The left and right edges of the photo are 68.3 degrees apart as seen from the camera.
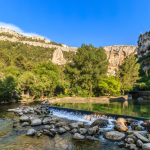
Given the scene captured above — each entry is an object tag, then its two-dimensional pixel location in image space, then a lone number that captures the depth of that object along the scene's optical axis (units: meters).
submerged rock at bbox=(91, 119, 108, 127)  7.90
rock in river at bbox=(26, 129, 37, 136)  6.31
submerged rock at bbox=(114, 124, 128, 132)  6.84
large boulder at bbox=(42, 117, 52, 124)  8.54
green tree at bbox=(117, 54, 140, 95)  35.58
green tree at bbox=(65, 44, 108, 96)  26.17
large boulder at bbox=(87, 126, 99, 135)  6.43
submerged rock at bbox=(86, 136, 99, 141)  5.82
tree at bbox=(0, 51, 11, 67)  42.03
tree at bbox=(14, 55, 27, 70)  46.78
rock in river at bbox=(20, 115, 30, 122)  8.97
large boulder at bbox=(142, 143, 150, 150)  4.52
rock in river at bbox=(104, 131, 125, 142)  5.74
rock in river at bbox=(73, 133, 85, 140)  5.92
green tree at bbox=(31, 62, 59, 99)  23.72
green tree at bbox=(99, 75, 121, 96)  24.90
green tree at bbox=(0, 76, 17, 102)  19.52
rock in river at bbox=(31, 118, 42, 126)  8.18
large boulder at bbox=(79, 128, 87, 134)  6.60
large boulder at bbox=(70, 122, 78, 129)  7.43
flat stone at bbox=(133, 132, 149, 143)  5.20
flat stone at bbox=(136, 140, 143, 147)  4.90
